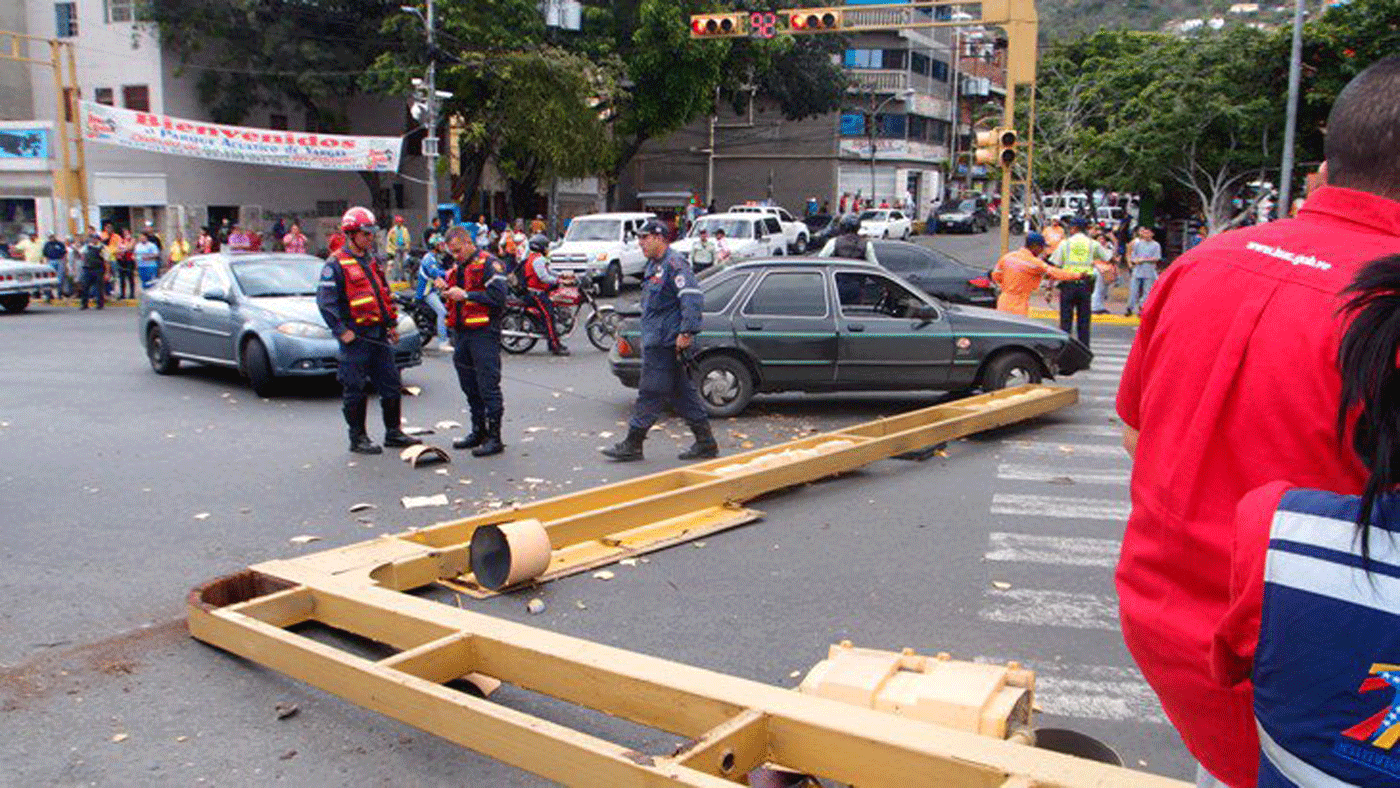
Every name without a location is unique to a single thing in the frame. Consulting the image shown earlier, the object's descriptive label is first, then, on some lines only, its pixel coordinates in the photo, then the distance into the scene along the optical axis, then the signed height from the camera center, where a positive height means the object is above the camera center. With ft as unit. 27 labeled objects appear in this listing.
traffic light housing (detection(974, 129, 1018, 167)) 63.77 +5.34
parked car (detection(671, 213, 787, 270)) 97.50 +0.48
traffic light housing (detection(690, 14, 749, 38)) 71.26 +13.46
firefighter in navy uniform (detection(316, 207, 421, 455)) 31.58 -2.29
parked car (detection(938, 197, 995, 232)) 176.76 +3.72
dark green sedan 38.27 -3.37
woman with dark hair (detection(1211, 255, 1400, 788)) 5.13 -1.64
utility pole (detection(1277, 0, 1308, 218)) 67.82 +7.88
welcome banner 90.53 +8.17
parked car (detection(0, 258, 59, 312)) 77.77 -3.22
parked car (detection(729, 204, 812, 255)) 116.37 +0.70
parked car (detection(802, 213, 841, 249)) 124.55 +1.37
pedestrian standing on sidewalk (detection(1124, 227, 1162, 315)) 68.33 -1.40
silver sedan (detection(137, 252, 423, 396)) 41.78 -3.24
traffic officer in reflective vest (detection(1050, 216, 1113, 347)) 47.44 -1.34
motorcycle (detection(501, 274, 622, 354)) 56.13 -4.26
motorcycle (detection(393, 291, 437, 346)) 57.93 -3.79
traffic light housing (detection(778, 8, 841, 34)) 68.03 +13.31
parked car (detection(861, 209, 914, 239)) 148.94 +2.23
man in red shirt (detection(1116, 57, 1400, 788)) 6.22 -0.89
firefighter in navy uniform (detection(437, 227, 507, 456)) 32.04 -2.54
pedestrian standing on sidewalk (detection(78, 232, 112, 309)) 82.94 -2.62
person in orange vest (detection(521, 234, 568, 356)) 55.72 -2.41
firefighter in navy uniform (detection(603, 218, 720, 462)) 31.14 -2.82
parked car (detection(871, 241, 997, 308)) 71.72 -2.14
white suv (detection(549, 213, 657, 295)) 88.17 -0.96
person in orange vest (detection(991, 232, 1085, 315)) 46.68 -1.38
